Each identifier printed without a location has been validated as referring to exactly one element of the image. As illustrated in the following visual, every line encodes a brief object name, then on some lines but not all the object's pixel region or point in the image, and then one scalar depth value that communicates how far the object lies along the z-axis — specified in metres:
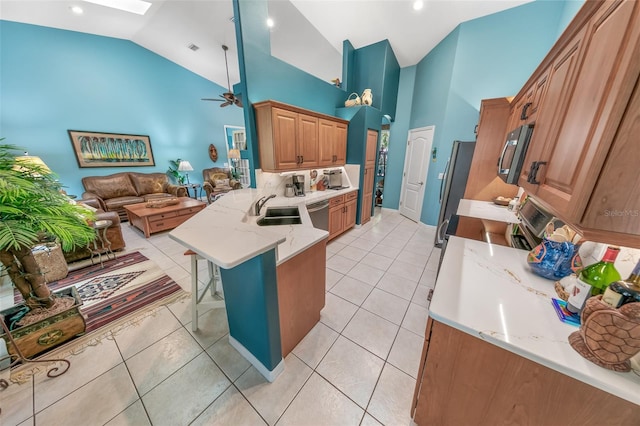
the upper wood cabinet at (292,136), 2.51
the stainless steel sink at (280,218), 2.09
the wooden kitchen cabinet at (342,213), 3.38
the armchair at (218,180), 5.86
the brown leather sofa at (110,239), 2.75
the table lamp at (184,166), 5.54
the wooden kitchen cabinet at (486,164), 2.18
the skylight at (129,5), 3.51
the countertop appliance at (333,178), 3.72
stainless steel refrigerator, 2.76
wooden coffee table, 3.54
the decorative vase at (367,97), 3.64
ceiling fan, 3.00
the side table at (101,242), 2.68
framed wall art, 4.40
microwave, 1.16
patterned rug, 1.98
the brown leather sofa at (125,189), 4.36
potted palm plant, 1.12
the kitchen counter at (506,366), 0.64
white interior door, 4.11
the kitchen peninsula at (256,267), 1.00
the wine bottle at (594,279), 0.74
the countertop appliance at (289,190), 2.99
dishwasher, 2.90
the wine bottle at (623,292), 0.60
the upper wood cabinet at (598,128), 0.53
